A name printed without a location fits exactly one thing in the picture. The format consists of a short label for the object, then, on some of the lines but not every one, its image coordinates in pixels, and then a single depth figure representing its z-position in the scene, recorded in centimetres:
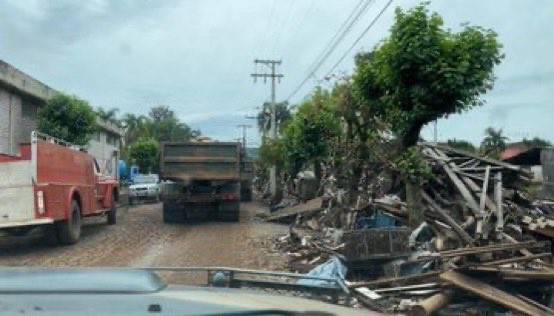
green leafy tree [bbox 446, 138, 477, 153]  4691
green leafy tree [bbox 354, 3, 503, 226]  1239
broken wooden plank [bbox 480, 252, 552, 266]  864
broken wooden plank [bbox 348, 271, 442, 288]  868
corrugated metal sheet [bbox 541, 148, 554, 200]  2498
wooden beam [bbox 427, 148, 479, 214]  1355
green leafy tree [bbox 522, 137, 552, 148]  5875
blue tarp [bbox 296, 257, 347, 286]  921
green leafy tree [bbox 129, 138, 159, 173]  6412
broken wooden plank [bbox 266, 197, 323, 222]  2168
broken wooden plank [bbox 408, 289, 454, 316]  738
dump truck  2236
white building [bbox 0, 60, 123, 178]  2259
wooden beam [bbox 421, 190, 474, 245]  1186
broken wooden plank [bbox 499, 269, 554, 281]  805
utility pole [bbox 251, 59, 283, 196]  4583
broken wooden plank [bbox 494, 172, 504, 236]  1200
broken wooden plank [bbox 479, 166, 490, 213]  1324
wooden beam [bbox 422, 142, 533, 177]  1526
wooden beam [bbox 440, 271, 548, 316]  739
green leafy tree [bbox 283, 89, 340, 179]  2609
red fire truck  1409
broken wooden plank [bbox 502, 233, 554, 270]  901
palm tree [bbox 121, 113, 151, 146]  9425
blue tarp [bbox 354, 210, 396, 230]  1461
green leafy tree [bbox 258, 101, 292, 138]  5922
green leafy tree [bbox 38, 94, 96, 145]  2558
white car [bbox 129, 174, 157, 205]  3712
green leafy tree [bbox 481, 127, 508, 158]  6153
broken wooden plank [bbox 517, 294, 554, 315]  739
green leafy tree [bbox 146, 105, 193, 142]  10004
